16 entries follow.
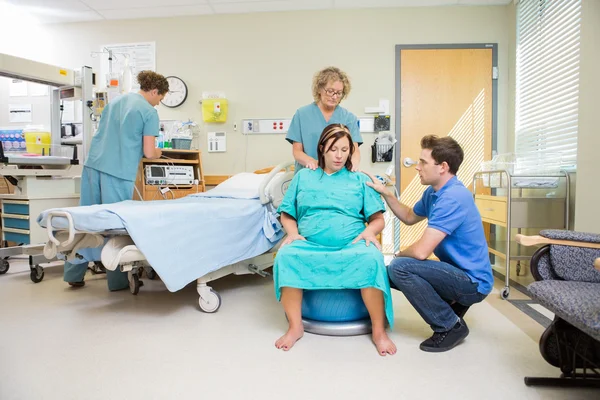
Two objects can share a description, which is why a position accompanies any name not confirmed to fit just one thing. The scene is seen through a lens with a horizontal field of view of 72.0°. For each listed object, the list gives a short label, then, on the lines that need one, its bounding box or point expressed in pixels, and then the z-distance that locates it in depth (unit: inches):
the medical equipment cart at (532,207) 108.7
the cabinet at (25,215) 122.8
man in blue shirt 69.5
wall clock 163.3
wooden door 153.8
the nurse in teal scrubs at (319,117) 95.3
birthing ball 77.4
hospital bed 78.5
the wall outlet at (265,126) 160.1
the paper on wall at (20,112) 175.6
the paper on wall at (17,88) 175.0
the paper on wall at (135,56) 165.5
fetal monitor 140.6
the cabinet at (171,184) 140.3
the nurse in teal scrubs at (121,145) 105.7
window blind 112.0
